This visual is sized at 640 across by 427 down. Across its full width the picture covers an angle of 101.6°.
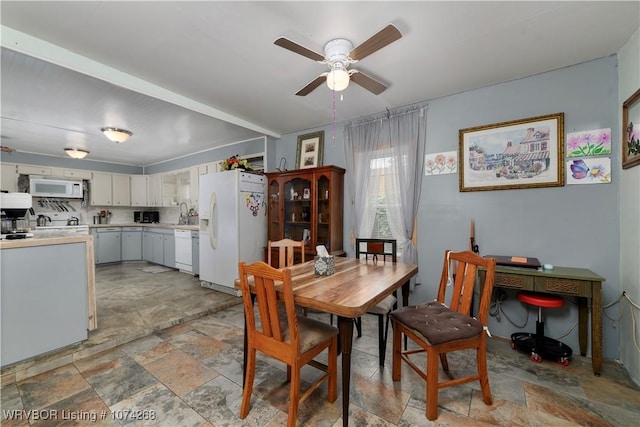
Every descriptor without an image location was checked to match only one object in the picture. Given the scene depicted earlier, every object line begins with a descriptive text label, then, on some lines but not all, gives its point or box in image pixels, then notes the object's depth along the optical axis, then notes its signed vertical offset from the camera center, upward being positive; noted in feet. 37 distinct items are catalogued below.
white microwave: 16.33 +1.72
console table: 6.43 -1.99
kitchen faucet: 19.24 -0.23
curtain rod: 9.91 +3.93
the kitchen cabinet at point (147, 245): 19.33 -2.38
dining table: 4.56 -1.60
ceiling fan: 4.94 +3.29
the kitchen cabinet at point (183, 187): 19.21 +1.96
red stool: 6.91 -3.75
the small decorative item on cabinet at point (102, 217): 19.95 -0.27
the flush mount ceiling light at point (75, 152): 15.28 +3.63
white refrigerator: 12.21 -0.57
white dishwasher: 15.89 -2.36
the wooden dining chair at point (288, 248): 8.47 -1.16
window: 10.39 +0.64
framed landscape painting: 7.79 +1.79
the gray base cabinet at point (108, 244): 18.44 -2.25
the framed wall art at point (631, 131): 6.12 +1.92
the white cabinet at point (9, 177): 15.72 +2.26
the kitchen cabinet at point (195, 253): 15.48 -2.39
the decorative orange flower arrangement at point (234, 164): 12.62 +2.35
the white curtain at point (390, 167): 9.89 +1.79
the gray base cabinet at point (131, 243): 19.76 -2.29
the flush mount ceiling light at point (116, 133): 12.01 +3.72
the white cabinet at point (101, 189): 19.11 +1.81
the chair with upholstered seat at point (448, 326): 5.06 -2.42
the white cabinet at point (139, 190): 20.97 +1.88
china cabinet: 11.39 +0.25
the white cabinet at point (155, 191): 20.17 +1.76
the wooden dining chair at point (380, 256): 6.77 -1.57
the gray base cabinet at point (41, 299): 6.39 -2.26
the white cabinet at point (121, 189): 20.17 +1.89
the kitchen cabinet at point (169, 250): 17.43 -2.49
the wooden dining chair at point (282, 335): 4.57 -2.42
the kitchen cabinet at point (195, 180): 17.16 +2.21
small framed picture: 12.57 +3.04
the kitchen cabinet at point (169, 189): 19.93 +1.84
